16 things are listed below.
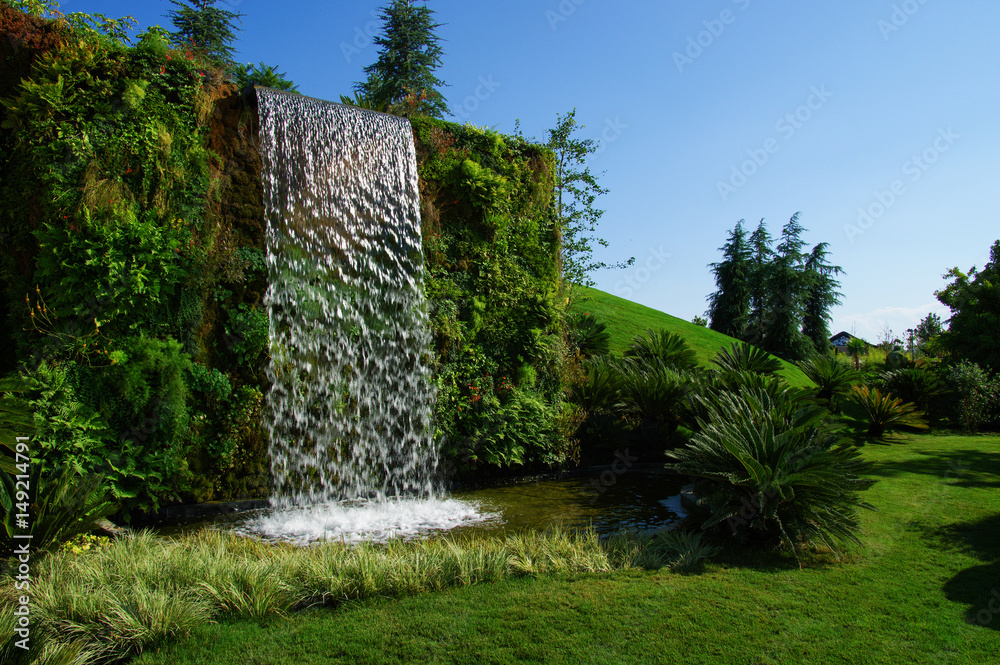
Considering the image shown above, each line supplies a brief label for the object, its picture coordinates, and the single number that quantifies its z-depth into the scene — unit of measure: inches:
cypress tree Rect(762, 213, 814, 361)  1315.2
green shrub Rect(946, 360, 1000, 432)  505.7
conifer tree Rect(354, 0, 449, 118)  1182.9
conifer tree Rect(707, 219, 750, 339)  1600.6
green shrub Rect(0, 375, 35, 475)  193.5
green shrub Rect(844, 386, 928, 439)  446.6
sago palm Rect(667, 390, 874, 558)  188.9
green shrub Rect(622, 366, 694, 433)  401.4
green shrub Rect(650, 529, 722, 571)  183.6
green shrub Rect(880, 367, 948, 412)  523.5
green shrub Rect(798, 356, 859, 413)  527.5
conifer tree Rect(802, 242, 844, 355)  1460.4
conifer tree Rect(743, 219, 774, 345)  1411.9
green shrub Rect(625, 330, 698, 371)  506.3
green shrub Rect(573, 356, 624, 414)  419.5
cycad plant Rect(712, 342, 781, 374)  486.0
